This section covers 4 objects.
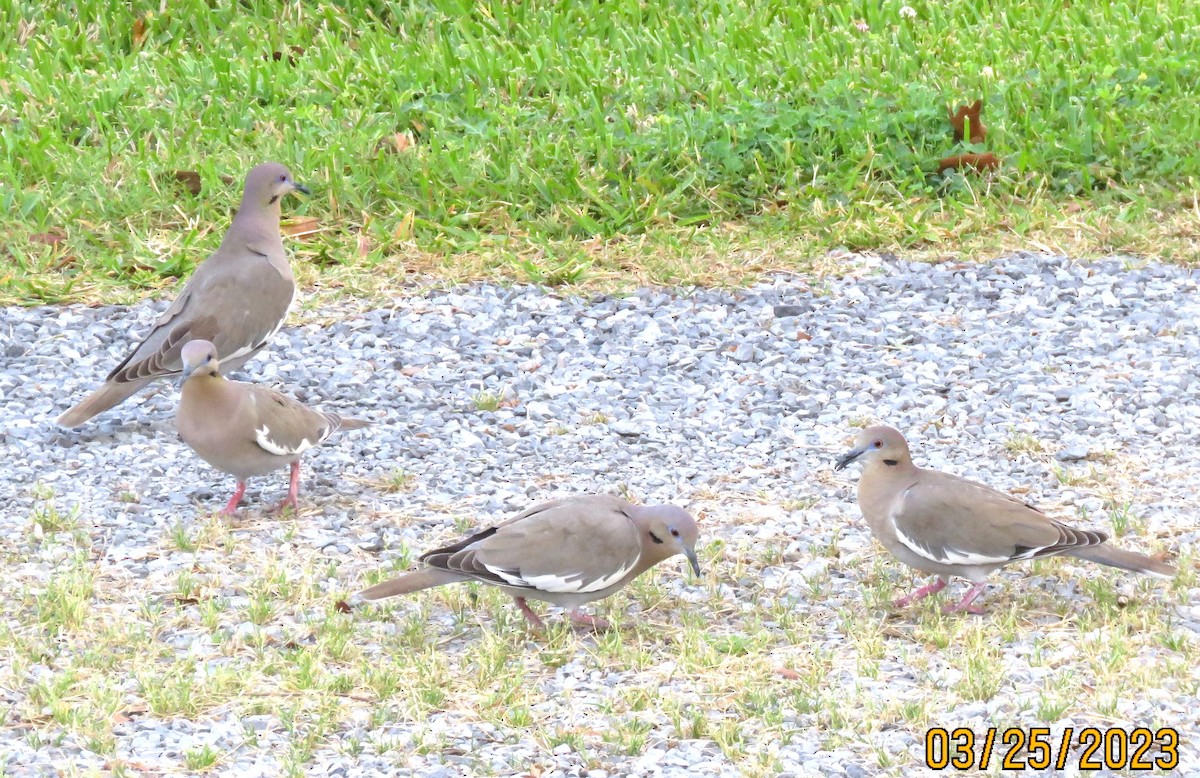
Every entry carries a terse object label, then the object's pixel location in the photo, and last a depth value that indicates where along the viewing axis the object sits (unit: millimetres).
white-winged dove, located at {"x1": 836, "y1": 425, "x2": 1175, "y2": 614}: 9883
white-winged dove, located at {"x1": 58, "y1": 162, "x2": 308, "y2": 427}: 13312
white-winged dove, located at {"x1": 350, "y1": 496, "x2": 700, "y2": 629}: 9586
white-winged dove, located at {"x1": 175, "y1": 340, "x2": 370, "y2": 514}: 11570
